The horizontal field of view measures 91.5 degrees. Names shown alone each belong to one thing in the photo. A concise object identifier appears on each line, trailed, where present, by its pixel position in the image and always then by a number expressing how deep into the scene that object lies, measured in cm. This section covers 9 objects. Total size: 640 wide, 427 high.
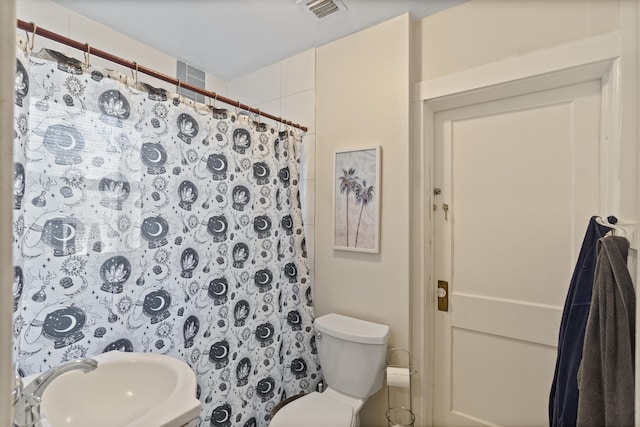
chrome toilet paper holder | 157
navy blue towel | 103
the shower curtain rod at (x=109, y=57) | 93
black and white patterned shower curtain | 100
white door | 134
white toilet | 142
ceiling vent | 151
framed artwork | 169
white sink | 94
